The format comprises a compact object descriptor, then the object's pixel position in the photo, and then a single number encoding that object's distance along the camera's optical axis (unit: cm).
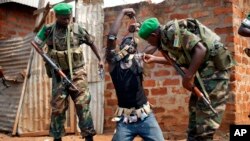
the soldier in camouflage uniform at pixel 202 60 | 335
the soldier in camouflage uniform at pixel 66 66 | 458
